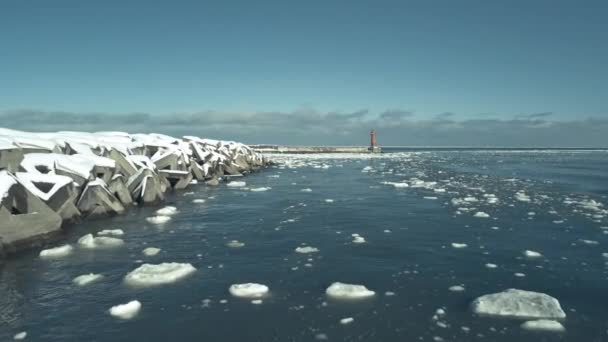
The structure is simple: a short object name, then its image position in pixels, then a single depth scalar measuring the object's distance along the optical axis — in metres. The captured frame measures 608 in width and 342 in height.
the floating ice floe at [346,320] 4.26
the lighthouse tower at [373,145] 77.68
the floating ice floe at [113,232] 8.31
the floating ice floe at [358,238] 7.79
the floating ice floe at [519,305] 4.41
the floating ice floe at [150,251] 6.89
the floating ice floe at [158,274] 5.46
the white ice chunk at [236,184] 18.47
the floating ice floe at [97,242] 7.30
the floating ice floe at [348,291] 4.97
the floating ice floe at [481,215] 10.33
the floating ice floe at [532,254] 6.72
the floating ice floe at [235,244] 7.44
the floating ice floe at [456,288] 5.18
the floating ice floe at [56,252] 6.64
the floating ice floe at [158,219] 9.68
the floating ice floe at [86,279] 5.41
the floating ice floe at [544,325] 4.10
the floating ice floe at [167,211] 10.58
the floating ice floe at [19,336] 3.93
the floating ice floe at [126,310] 4.46
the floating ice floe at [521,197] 13.40
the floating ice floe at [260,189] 16.47
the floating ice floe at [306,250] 7.02
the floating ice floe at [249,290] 5.01
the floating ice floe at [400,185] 17.81
